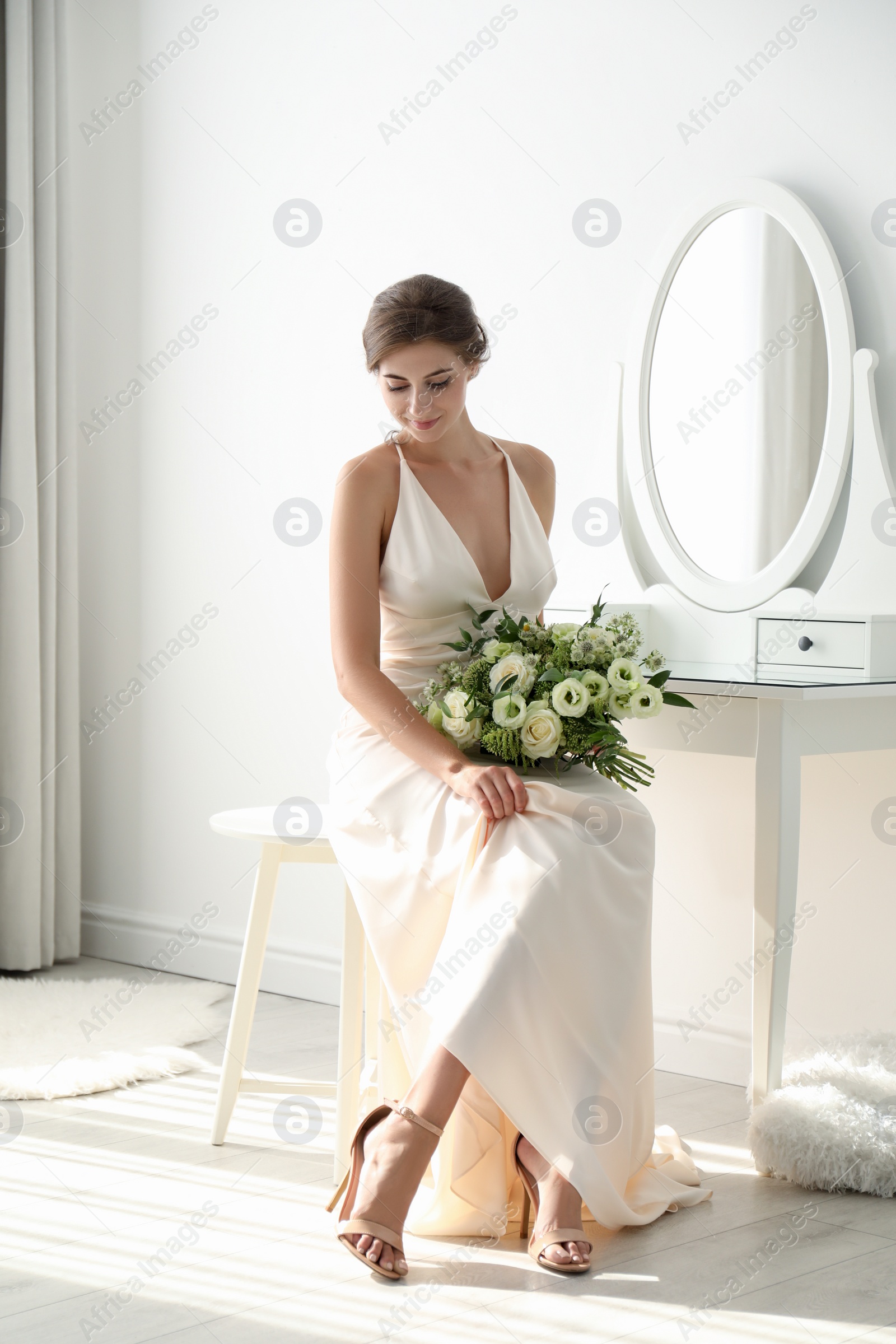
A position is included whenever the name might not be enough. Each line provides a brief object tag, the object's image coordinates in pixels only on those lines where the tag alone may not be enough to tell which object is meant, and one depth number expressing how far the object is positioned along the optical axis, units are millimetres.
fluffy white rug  3107
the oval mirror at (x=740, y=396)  2973
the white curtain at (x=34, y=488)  4164
